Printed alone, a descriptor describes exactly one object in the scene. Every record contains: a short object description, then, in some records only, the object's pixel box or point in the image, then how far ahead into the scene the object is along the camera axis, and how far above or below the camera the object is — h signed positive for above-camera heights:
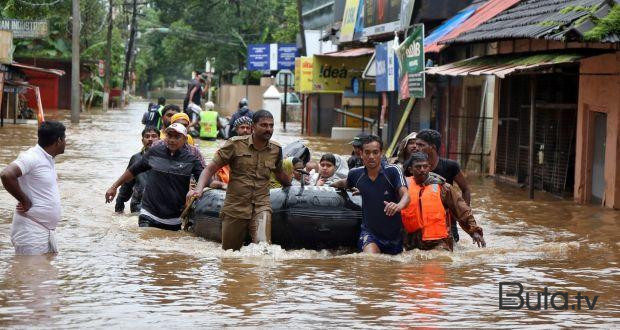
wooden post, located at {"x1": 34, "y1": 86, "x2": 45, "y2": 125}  33.16 -0.79
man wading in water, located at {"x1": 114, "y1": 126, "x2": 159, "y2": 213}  12.77 -1.28
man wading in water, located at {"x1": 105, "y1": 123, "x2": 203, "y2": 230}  11.16 -0.95
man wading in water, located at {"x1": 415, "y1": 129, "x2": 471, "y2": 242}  10.39 -0.66
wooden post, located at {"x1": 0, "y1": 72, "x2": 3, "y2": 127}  34.34 -0.23
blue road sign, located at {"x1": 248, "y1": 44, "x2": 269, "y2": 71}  52.66 +1.69
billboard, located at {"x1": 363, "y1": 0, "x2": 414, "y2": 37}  26.42 +2.05
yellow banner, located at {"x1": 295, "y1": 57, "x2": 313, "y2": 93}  38.78 +0.55
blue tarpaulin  23.72 +1.56
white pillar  50.00 -0.59
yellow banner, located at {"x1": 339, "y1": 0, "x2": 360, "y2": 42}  33.81 +2.28
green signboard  21.67 +0.67
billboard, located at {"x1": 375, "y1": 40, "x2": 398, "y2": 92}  26.12 +0.62
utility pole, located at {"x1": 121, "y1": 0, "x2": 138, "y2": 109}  68.06 +1.98
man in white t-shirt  8.56 -0.86
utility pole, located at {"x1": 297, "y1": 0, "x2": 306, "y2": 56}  45.44 +2.52
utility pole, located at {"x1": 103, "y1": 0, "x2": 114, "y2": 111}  58.78 +0.83
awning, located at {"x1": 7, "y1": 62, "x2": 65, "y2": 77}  39.03 +0.56
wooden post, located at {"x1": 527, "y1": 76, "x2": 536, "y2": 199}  16.77 -0.52
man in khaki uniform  9.88 -0.82
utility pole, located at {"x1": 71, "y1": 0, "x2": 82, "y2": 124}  39.34 +0.62
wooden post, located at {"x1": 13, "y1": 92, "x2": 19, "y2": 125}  37.75 -0.97
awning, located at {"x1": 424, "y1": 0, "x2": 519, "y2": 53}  20.66 +1.56
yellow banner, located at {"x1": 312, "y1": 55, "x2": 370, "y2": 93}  36.28 +0.66
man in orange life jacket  9.98 -1.07
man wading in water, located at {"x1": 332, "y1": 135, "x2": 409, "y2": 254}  9.69 -0.94
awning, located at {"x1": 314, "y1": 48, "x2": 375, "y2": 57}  33.48 +1.26
